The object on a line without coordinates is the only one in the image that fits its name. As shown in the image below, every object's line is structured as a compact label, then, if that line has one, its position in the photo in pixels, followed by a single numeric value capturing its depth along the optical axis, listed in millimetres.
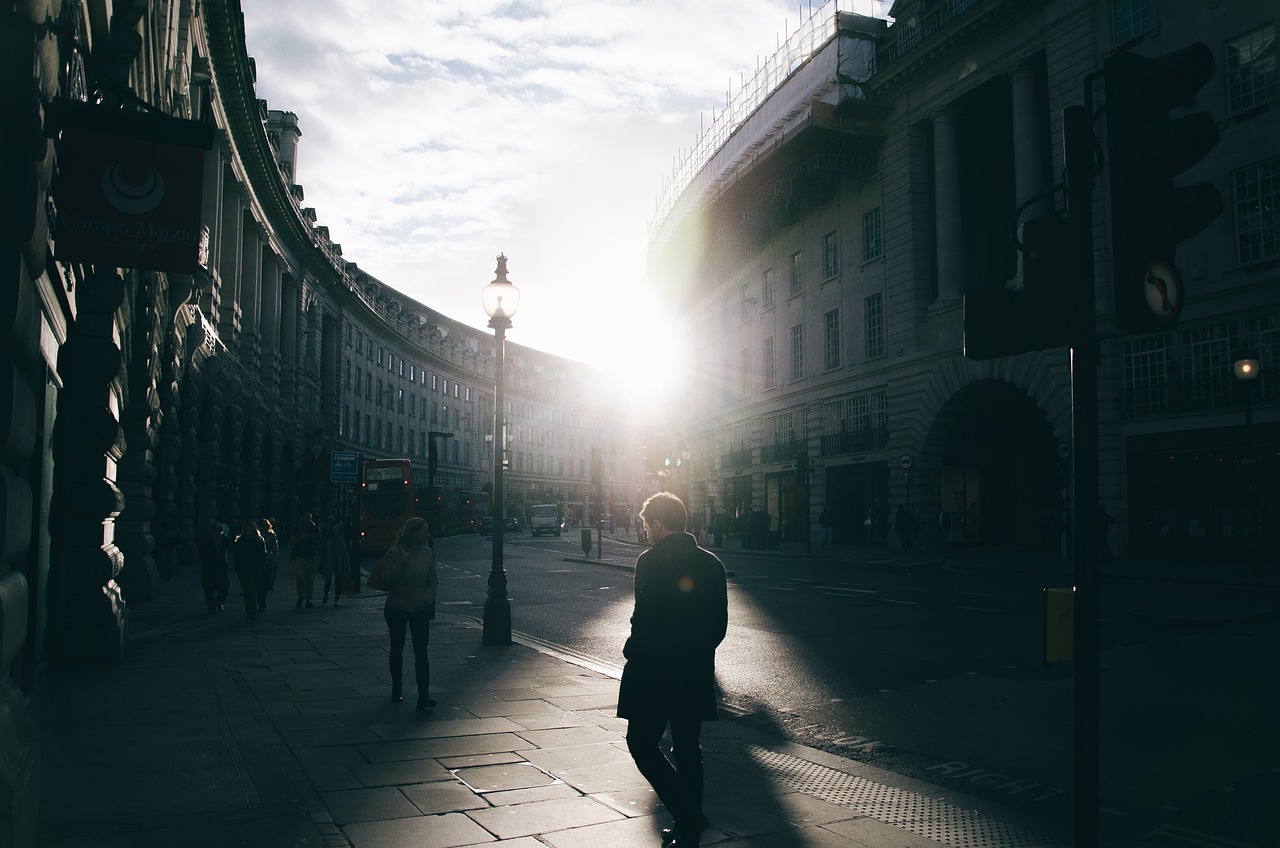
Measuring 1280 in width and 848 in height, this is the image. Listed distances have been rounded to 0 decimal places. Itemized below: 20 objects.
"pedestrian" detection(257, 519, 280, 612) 17297
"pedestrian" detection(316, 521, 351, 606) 18641
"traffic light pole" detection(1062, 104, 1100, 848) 3859
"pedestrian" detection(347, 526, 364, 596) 19612
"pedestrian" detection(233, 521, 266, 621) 16266
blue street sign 20969
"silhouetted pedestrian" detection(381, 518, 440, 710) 8688
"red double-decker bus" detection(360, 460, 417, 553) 39125
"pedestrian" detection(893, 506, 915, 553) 35219
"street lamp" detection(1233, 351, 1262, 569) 21125
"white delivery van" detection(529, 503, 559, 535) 67969
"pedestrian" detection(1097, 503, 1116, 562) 26014
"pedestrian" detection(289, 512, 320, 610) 18391
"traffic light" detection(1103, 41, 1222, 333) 3912
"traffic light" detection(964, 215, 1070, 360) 4215
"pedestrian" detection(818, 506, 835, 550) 39281
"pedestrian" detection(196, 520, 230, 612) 16922
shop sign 6648
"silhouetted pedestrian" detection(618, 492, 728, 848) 4930
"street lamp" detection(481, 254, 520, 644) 12820
